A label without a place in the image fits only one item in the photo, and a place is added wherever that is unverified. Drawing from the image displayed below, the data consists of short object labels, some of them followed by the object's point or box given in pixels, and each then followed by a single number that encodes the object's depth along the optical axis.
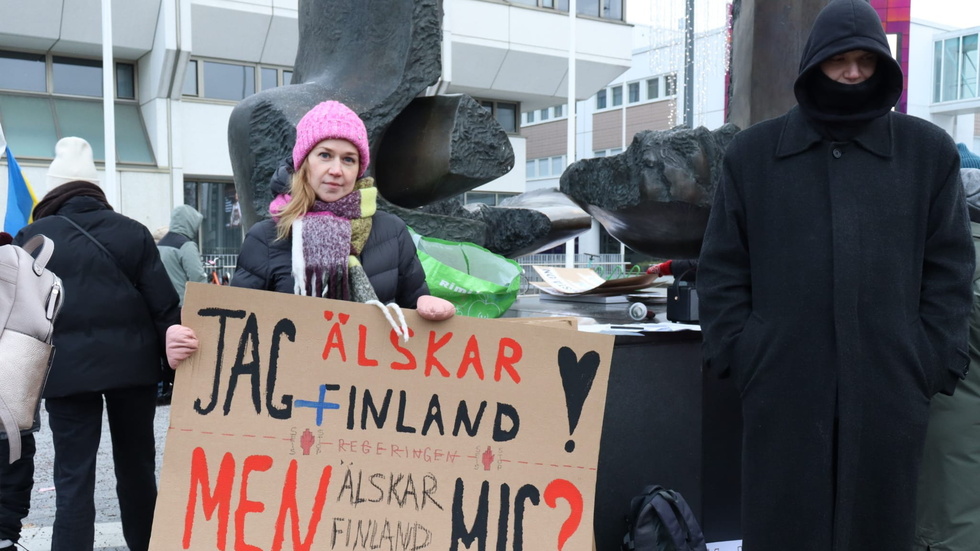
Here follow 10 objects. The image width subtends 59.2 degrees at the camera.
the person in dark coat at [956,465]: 2.62
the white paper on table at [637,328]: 3.47
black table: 3.26
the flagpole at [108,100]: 13.23
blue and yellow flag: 7.12
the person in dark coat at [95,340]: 3.25
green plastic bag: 3.82
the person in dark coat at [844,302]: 2.23
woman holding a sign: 2.52
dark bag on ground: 3.02
